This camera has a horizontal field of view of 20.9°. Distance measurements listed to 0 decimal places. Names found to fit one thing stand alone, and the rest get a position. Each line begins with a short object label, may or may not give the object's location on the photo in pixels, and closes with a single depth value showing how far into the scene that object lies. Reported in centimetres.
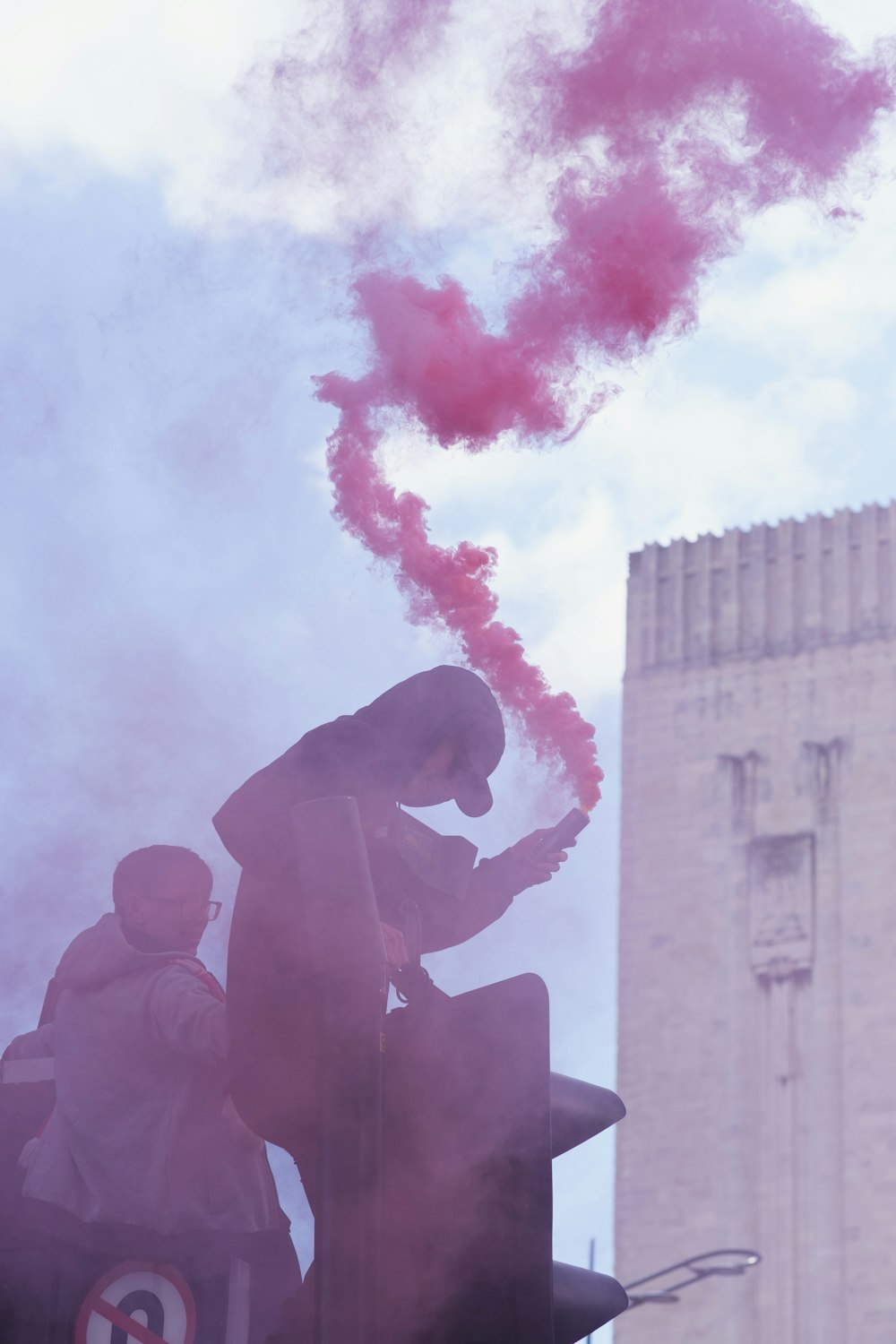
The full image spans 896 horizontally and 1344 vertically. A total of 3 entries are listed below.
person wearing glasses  780
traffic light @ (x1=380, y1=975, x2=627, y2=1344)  647
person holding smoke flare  691
